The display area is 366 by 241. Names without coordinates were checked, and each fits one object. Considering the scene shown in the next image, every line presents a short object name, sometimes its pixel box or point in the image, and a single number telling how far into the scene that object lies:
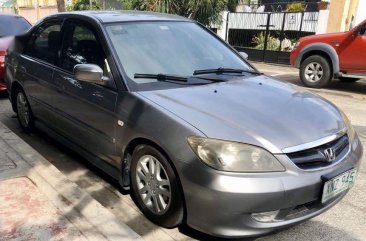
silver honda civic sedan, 2.59
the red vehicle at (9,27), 7.40
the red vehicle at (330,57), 8.92
